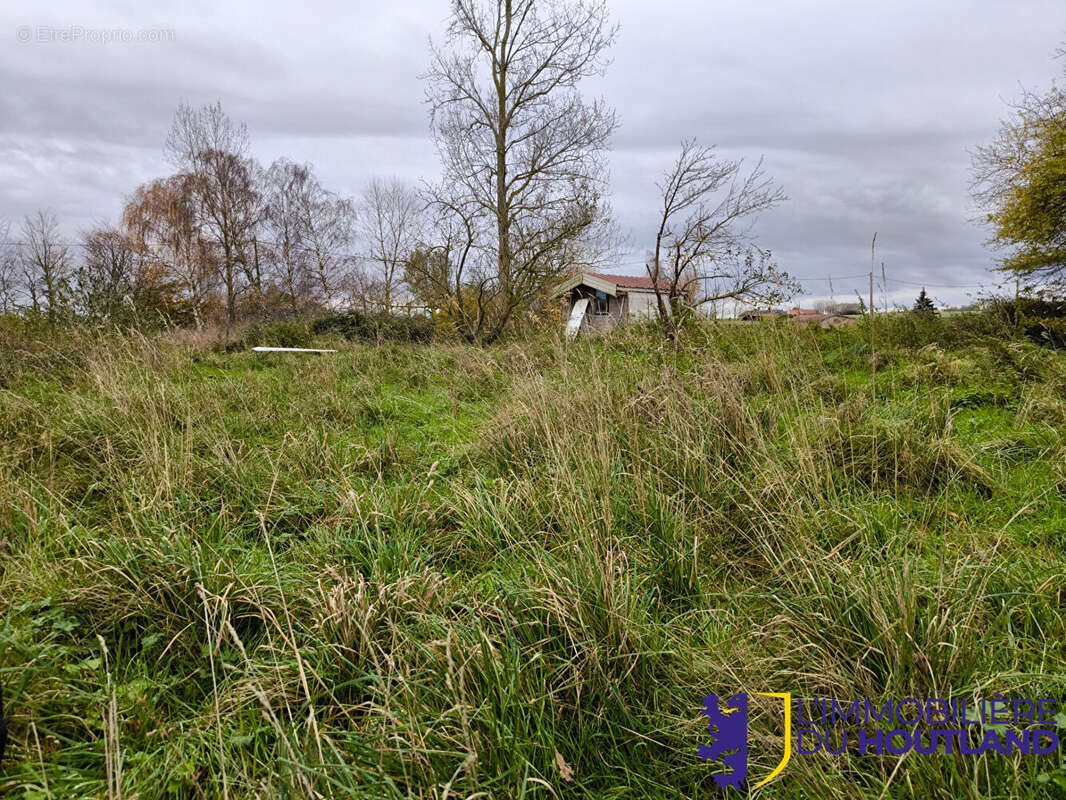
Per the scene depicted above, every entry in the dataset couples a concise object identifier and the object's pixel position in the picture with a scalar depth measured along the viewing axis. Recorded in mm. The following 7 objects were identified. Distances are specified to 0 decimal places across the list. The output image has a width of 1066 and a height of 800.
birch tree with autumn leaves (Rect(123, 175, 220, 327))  22062
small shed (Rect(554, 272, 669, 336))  25328
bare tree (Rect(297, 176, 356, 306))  27031
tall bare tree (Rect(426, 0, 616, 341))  12719
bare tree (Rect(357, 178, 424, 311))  24266
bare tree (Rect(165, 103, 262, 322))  21875
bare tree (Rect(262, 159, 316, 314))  26094
